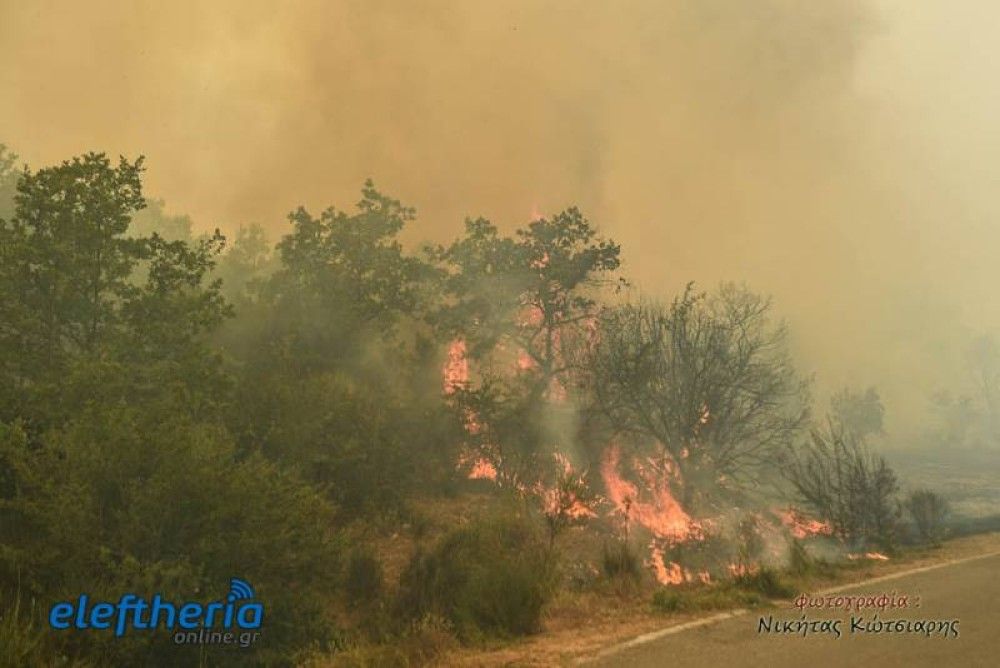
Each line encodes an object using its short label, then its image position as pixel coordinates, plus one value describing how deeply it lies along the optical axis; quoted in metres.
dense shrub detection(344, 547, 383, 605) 12.22
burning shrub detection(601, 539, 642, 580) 9.80
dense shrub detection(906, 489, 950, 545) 19.80
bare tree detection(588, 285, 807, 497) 20.89
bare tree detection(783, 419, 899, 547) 17.62
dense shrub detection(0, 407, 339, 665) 7.23
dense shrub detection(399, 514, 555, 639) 7.30
